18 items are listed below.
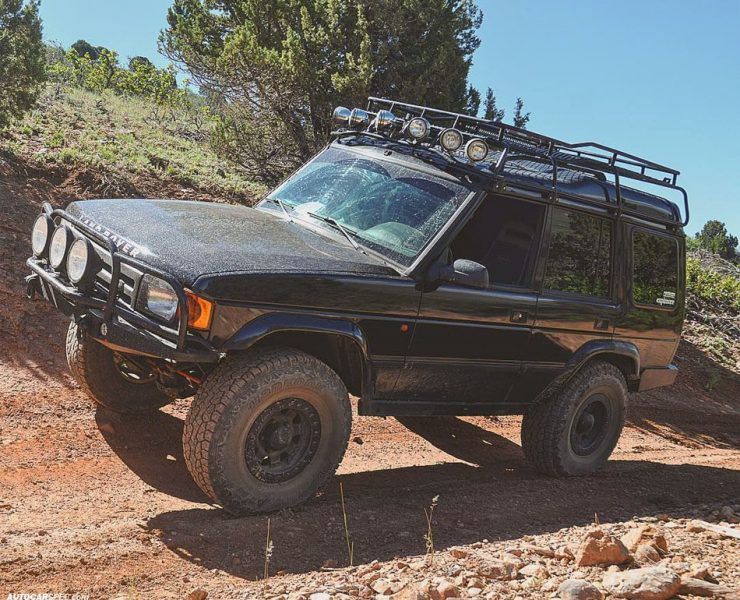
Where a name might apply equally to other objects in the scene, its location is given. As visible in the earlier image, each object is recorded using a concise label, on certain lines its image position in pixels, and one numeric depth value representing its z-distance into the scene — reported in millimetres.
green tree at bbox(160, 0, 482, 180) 11977
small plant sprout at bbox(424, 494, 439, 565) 3423
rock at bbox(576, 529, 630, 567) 3371
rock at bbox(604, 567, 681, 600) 2941
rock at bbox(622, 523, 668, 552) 3633
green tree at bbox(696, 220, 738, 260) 21141
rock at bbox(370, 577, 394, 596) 2963
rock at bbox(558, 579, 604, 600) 2901
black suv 3662
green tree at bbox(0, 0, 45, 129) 10742
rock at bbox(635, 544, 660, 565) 3477
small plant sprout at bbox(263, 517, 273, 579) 3086
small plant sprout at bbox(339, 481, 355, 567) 3488
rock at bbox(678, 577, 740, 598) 3023
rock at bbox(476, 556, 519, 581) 3213
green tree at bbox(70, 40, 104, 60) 59031
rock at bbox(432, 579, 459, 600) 2895
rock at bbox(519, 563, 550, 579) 3211
